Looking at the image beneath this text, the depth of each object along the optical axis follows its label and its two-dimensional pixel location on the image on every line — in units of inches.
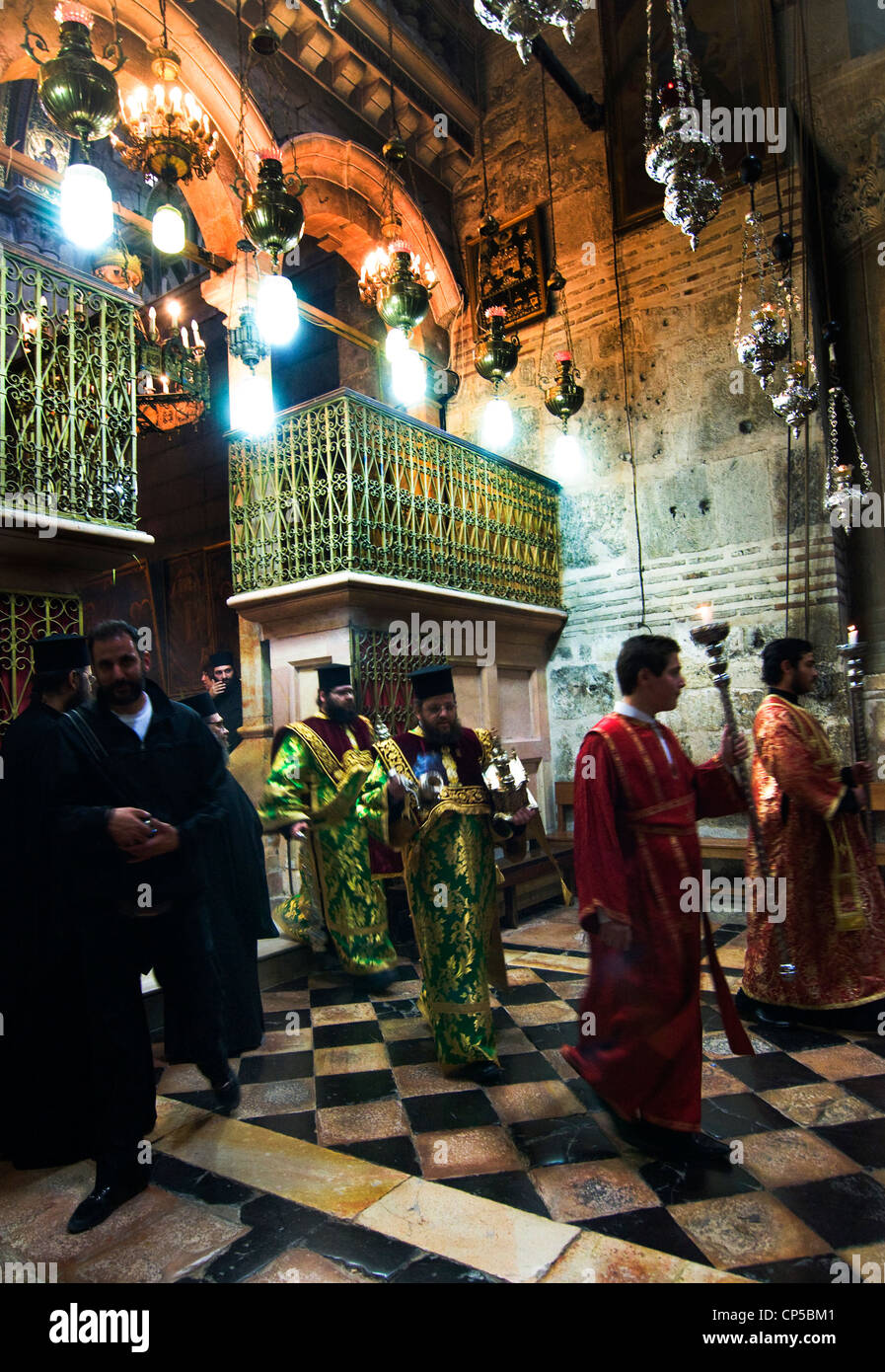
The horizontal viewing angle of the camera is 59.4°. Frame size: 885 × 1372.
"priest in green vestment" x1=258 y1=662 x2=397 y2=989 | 188.9
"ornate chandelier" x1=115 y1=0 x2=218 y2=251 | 202.8
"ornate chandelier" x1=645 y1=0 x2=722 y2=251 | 158.6
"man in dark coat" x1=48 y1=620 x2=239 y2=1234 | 102.8
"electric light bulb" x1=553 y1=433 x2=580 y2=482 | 345.1
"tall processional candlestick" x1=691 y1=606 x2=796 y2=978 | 118.3
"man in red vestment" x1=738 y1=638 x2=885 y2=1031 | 149.5
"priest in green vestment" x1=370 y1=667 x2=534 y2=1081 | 137.3
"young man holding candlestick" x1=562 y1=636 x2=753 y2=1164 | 105.8
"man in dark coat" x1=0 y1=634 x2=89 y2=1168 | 112.3
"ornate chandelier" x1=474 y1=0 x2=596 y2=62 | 116.9
